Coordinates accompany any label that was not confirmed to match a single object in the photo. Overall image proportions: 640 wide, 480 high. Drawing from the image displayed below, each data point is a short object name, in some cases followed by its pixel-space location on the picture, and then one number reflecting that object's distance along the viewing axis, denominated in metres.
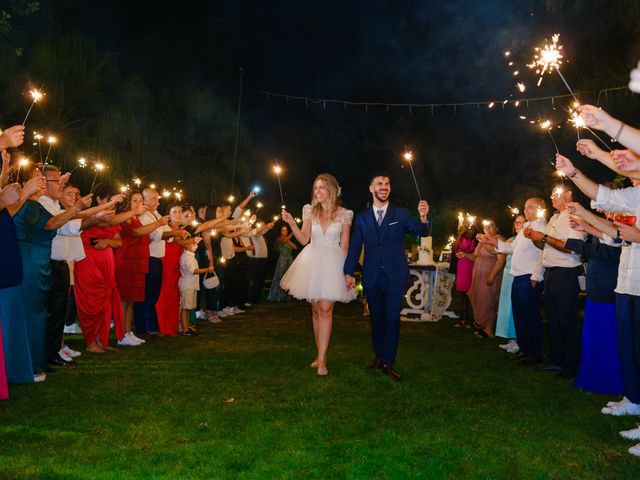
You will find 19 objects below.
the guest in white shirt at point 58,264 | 7.07
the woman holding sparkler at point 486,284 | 10.72
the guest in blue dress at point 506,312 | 9.85
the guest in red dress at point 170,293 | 10.09
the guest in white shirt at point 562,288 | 7.30
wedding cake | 14.34
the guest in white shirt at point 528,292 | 8.19
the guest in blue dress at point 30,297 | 6.13
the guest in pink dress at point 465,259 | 12.19
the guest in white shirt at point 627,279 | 4.88
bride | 7.10
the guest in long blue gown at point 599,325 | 6.38
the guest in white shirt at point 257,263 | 16.72
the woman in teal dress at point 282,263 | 17.34
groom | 7.08
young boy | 10.37
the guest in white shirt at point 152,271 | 9.57
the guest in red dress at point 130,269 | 9.02
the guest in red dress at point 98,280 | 8.00
